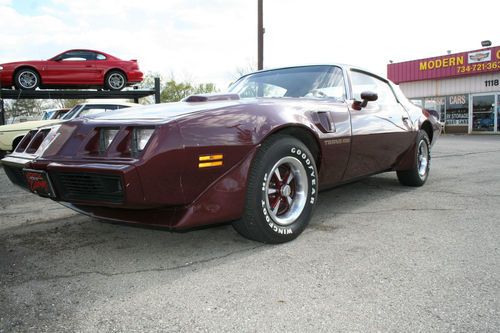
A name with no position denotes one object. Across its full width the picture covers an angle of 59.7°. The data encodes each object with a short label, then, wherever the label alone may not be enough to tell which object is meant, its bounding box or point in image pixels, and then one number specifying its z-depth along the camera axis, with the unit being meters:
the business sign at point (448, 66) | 19.67
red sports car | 11.20
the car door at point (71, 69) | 11.48
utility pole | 14.38
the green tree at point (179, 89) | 49.00
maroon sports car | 2.38
